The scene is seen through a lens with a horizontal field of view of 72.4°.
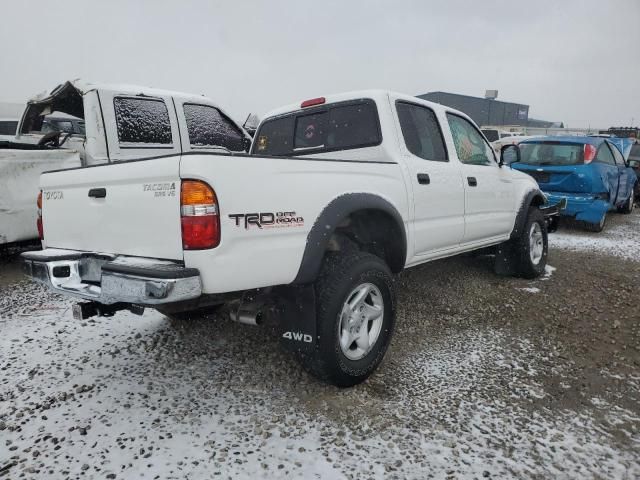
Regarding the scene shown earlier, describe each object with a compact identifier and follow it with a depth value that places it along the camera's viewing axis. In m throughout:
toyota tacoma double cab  2.06
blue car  7.51
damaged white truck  4.93
